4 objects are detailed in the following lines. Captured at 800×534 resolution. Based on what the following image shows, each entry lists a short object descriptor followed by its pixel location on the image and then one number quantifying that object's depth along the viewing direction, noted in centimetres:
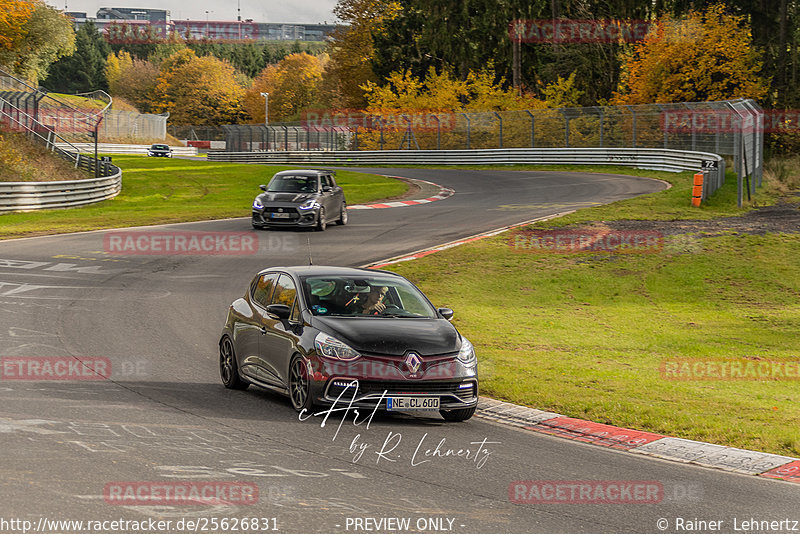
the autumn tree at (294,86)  15212
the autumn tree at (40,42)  10356
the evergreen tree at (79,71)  17950
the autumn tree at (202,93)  15488
